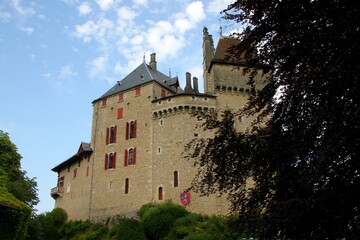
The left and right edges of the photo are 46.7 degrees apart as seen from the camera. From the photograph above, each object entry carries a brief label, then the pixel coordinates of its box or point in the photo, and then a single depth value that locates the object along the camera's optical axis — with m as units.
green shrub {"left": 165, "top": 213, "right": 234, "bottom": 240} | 25.42
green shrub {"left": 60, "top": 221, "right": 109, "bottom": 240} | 31.88
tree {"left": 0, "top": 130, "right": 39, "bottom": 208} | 28.03
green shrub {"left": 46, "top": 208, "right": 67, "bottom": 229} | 39.38
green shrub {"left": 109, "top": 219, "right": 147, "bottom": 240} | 27.20
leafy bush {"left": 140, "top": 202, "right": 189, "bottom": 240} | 27.94
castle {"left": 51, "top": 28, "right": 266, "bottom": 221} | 32.41
